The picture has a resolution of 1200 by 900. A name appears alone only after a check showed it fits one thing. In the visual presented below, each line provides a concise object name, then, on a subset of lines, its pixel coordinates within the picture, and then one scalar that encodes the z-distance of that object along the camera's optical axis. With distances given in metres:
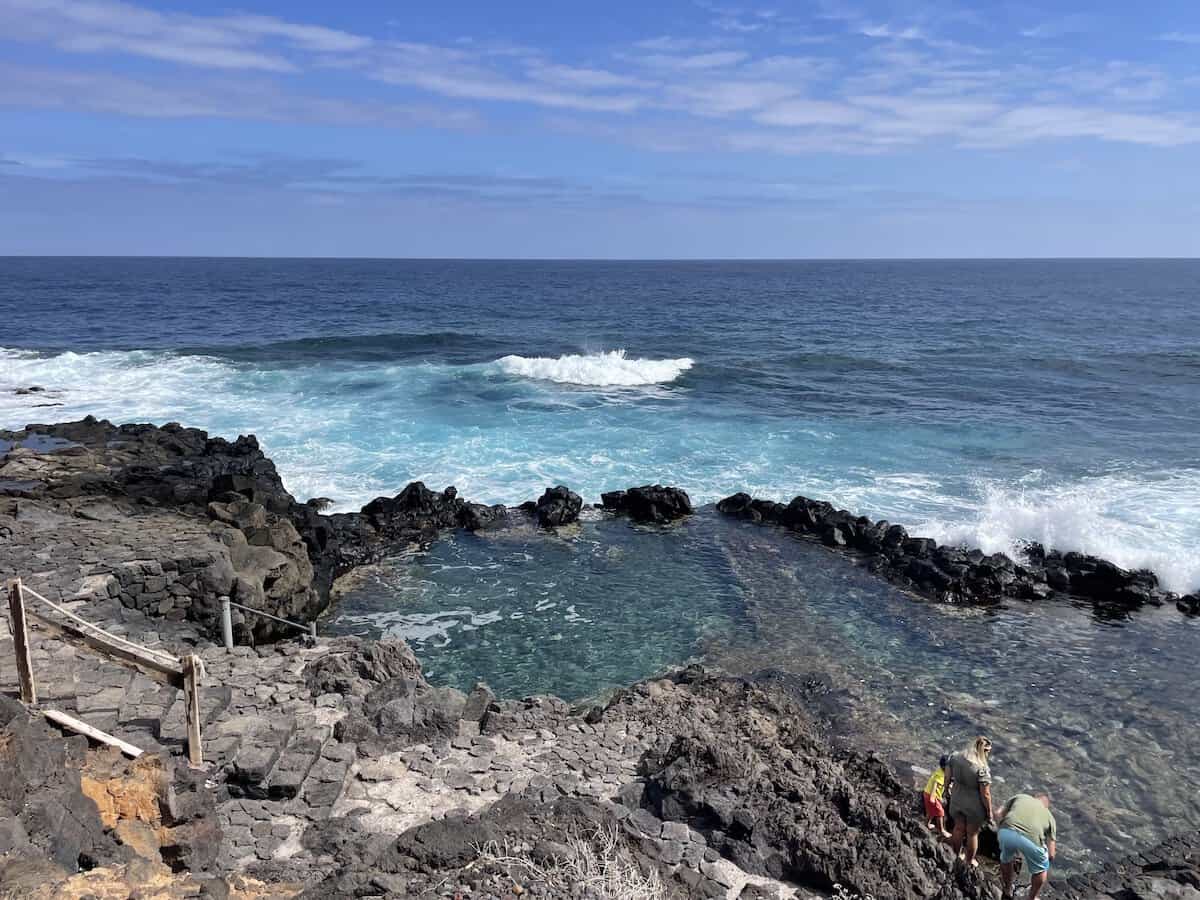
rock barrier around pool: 17.16
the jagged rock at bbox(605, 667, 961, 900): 8.14
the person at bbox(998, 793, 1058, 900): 8.60
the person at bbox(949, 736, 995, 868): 9.02
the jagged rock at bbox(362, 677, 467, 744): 9.80
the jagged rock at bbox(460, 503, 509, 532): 20.67
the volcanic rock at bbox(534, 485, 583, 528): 20.91
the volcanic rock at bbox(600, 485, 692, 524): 21.47
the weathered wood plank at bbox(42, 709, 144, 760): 8.10
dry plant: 6.80
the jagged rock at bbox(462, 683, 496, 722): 10.66
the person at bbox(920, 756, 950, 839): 9.34
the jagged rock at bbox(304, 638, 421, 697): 10.67
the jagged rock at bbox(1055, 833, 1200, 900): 8.87
